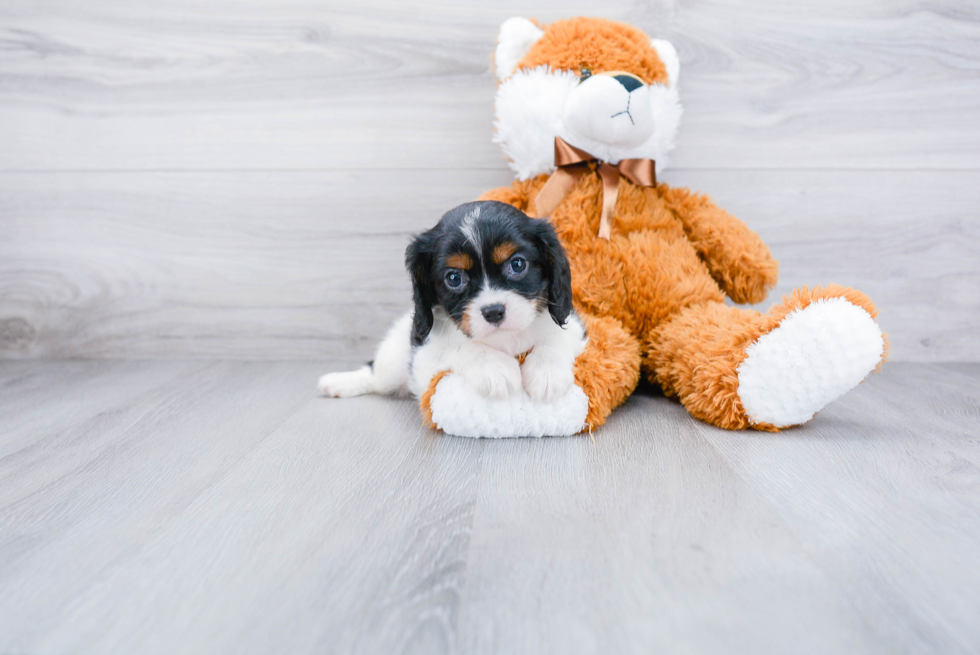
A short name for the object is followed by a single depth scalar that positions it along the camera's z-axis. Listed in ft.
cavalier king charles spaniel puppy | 2.29
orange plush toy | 2.52
